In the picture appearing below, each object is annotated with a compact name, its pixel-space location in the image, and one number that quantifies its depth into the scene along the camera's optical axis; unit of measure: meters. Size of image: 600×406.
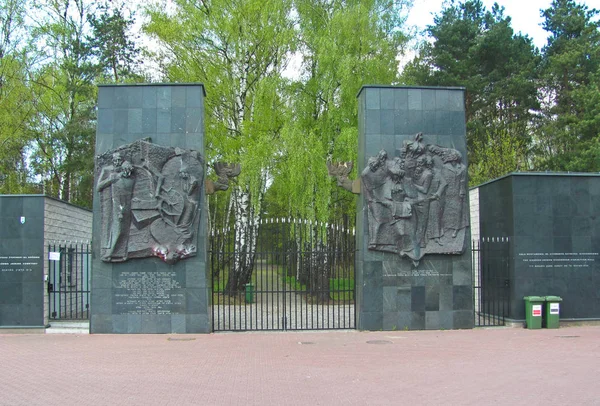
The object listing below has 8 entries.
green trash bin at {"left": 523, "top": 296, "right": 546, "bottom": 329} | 15.31
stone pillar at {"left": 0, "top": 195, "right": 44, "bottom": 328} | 15.01
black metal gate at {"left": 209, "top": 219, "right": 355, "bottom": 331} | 15.48
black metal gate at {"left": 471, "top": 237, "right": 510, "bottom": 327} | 16.12
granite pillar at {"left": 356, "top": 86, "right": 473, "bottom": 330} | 14.99
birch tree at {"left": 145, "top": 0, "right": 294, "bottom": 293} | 22.73
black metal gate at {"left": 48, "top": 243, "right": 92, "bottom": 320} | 15.59
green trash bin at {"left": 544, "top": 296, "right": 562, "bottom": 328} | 15.33
